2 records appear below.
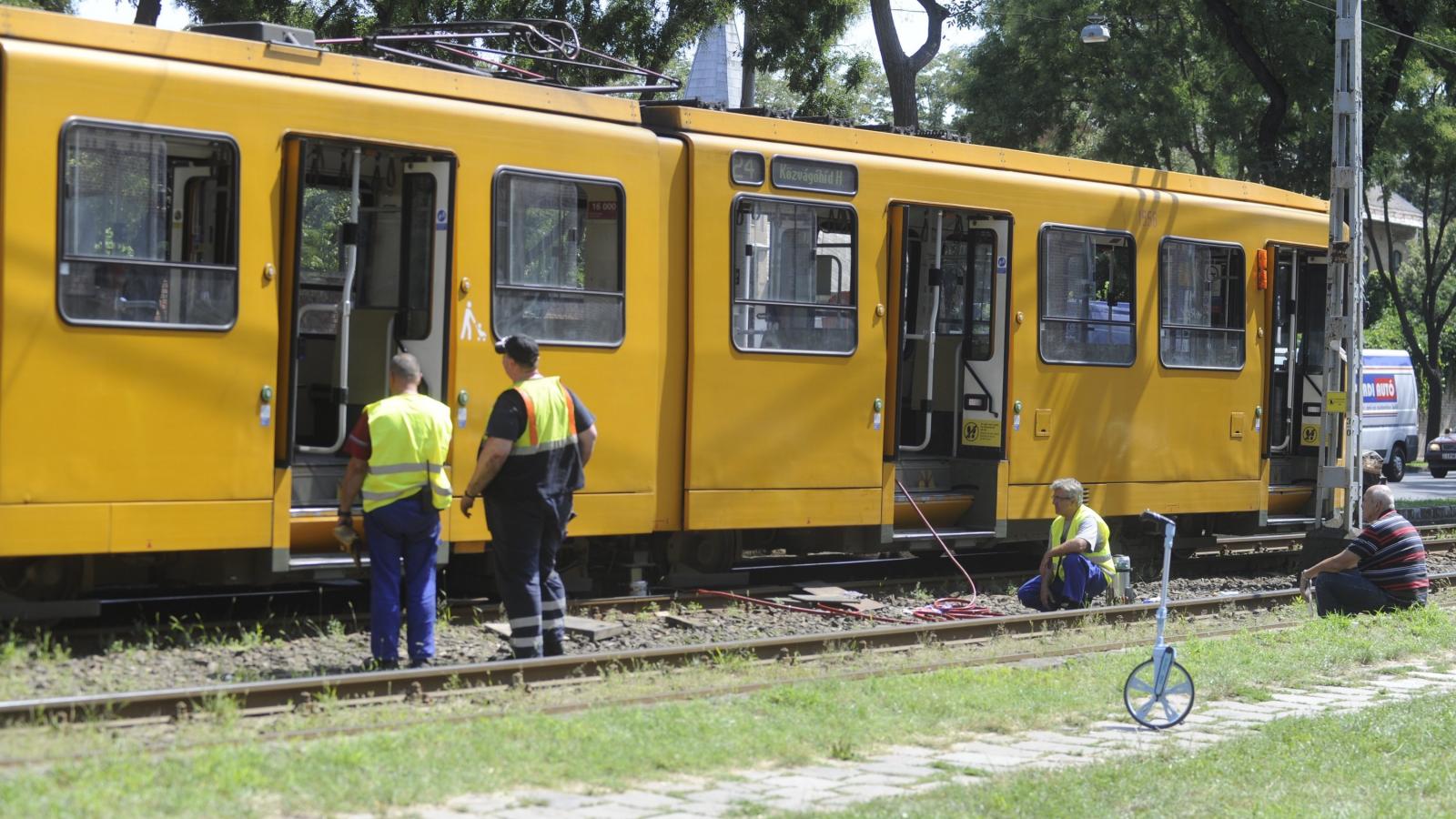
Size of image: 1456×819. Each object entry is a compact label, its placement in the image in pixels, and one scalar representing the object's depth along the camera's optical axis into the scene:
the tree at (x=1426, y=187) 31.33
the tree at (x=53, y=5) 23.70
